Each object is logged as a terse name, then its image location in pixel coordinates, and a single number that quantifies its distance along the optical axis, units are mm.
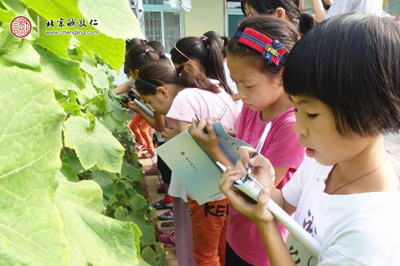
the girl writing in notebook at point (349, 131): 718
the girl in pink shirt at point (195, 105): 1869
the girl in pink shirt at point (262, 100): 1300
